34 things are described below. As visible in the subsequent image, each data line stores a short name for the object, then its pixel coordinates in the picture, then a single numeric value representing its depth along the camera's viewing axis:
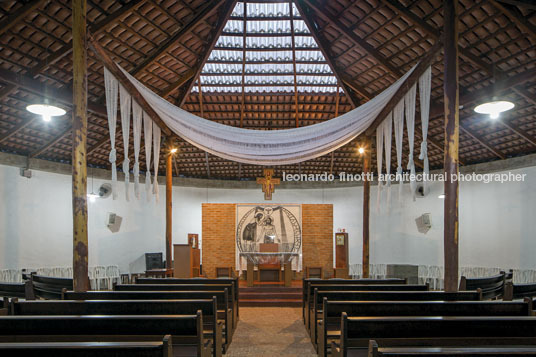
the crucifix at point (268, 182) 12.59
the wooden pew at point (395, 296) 5.27
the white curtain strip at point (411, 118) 6.91
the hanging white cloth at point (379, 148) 8.80
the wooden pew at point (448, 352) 2.53
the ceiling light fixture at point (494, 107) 6.73
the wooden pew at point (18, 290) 6.19
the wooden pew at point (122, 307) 4.49
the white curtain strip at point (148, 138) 8.10
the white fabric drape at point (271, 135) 7.63
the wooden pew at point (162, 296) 5.14
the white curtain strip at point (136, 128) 7.40
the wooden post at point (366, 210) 10.55
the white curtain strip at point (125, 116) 6.88
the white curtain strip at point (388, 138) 8.12
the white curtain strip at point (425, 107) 6.45
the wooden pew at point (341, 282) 7.23
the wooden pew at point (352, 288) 6.39
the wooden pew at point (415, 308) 4.46
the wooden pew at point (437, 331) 3.63
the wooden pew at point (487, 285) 6.52
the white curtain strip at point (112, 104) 6.36
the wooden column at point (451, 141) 5.64
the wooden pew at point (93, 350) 2.71
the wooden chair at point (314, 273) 12.76
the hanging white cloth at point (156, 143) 8.76
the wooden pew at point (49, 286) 6.31
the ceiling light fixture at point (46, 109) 6.81
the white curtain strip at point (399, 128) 7.41
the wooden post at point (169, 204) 10.98
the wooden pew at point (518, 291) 6.33
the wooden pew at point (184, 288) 6.37
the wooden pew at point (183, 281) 7.38
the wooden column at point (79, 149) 5.41
